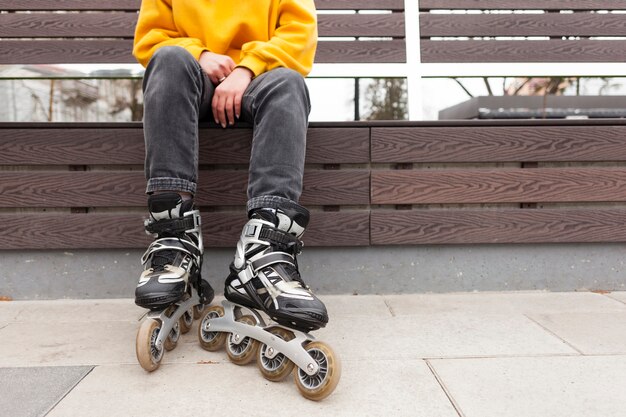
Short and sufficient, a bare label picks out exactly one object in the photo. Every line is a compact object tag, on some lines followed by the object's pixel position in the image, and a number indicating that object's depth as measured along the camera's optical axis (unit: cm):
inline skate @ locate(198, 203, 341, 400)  104
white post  225
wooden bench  186
